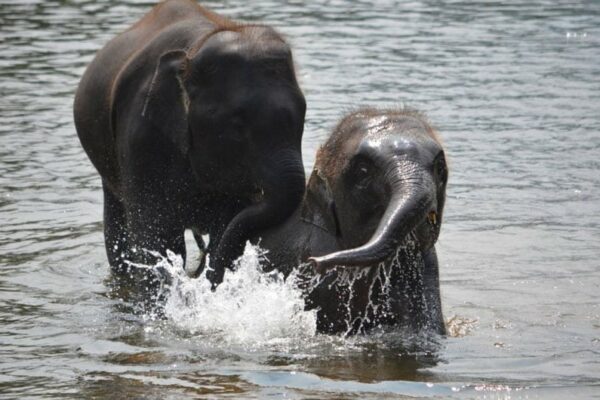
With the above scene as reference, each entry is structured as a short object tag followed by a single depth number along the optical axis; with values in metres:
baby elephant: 12.45
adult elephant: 15.73
